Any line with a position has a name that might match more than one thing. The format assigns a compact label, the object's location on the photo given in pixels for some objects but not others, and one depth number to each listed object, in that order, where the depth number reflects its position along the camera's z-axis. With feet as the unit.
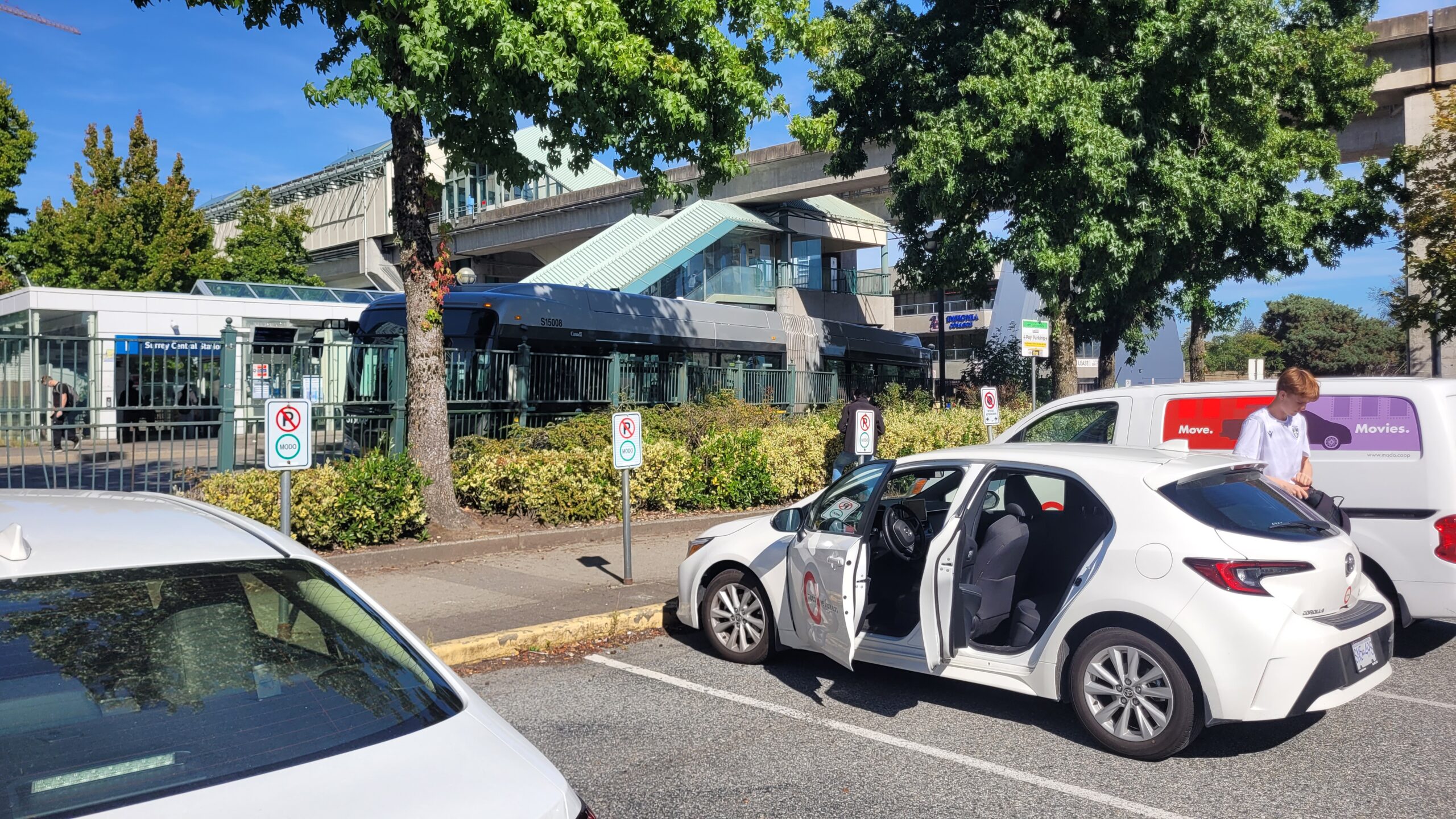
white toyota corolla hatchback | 15.24
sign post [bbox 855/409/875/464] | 37.65
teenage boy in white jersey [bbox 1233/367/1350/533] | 21.68
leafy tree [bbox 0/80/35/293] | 87.30
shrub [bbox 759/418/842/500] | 48.29
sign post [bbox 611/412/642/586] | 29.40
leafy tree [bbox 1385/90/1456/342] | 70.44
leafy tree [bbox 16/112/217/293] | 109.29
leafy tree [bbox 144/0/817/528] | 32.50
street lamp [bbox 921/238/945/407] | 93.45
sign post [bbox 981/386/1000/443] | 48.98
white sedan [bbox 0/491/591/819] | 6.87
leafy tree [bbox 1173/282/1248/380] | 75.82
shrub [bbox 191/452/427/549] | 31.94
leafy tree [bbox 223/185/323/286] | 135.74
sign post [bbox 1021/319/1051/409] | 52.03
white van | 21.35
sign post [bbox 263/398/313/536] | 23.00
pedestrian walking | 30.94
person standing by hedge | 45.88
